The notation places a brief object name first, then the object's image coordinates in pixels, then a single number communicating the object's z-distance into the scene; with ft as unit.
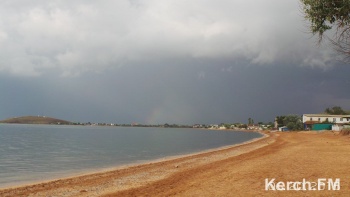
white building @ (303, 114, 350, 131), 398.62
